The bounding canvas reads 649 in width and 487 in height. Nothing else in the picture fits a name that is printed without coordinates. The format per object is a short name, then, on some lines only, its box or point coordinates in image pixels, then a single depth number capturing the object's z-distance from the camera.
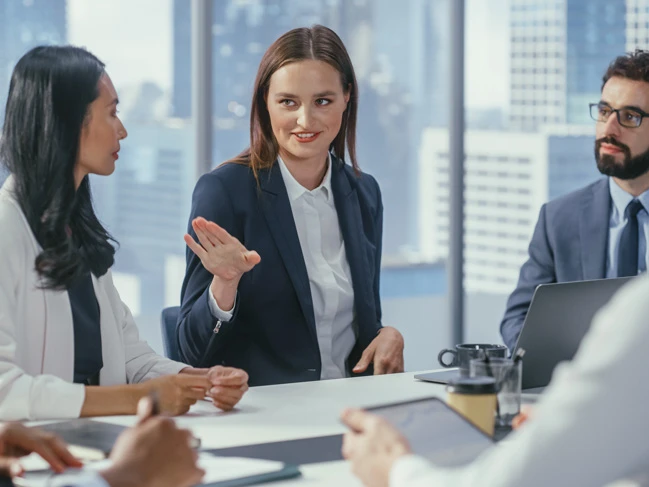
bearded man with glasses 5.14
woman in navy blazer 4.64
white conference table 2.86
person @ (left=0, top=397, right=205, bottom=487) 2.48
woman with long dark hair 3.37
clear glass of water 3.34
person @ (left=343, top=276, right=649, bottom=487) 1.93
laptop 3.63
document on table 2.67
